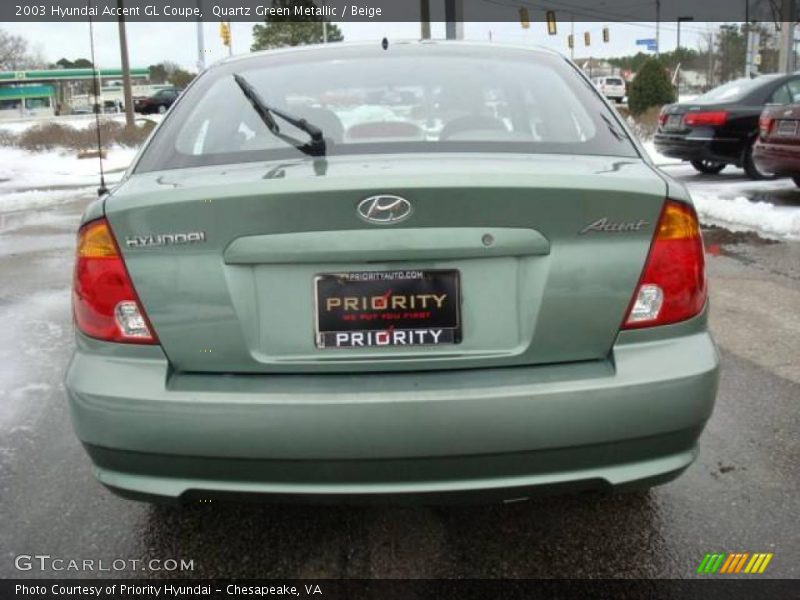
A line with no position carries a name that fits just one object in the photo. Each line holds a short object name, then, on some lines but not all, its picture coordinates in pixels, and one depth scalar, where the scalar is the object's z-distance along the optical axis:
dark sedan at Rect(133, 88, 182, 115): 47.31
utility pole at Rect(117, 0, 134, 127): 24.33
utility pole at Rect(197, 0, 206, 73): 26.42
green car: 2.02
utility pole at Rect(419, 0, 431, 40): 26.61
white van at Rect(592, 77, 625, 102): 52.28
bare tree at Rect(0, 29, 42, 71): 71.69
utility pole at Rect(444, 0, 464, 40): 23.81
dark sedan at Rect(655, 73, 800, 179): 11.80
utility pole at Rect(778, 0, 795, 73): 18.52
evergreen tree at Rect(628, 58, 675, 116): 27.50
